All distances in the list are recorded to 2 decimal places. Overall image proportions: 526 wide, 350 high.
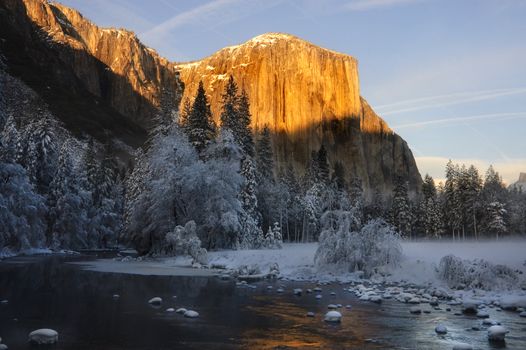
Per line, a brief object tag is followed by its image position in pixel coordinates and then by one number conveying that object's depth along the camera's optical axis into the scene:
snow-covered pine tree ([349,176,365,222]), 86.37
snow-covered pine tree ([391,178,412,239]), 80.94
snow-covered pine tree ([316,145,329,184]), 68.86
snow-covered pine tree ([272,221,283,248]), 45.41
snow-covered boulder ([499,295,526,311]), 15.54
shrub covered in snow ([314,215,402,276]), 24.39
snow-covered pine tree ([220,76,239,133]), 47.28
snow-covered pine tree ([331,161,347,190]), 73.21
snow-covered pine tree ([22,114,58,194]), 51.41
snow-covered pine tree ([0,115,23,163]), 45.83
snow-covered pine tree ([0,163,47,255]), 36.97
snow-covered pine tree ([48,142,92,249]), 54.53
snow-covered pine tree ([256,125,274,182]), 60.00
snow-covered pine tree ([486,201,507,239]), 73.19
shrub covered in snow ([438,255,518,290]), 19.19
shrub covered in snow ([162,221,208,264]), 34.43
